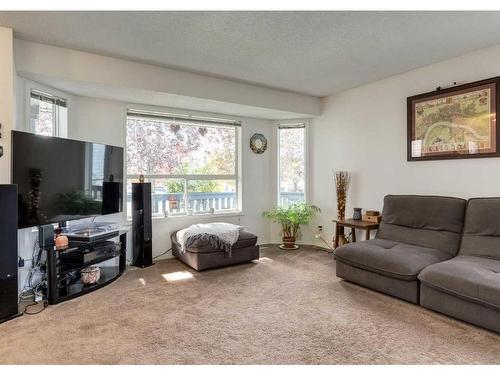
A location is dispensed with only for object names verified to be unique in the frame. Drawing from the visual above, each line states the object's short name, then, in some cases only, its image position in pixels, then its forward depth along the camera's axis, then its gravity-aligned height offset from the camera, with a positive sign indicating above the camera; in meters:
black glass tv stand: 2.62 -0.79
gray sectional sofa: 2.17 -0.63
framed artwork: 2.95 +0.68
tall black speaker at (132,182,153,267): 3.70 -0.45
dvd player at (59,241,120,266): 2.88 -0.66
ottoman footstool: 3.54 -0.83
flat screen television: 2.55 +0.09
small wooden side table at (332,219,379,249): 3.62 -0.48
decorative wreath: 4.91 +0.71
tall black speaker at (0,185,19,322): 2.27 -0.49
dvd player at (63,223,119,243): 2.91 -0.46
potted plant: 4.61 -0.48
